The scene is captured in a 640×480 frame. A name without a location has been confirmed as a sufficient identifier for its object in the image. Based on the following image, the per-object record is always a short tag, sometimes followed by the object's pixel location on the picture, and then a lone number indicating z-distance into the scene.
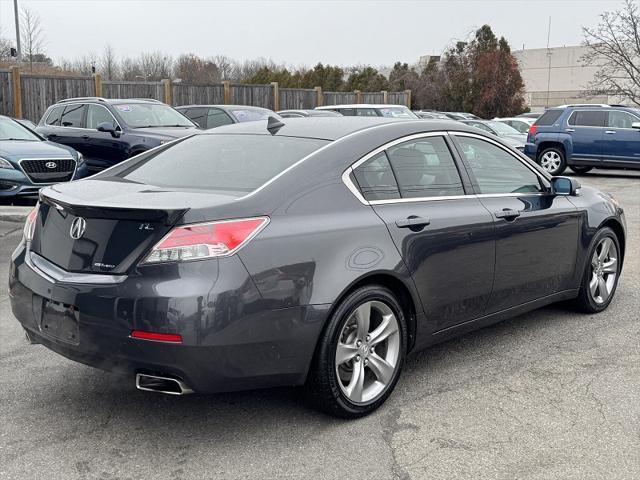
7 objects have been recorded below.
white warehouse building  61.88
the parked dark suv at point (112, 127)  12.38
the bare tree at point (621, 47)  25.83
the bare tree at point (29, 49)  39.78
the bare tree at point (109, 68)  53.67
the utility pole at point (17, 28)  34.96
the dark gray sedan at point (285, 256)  3.26
